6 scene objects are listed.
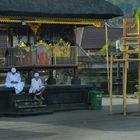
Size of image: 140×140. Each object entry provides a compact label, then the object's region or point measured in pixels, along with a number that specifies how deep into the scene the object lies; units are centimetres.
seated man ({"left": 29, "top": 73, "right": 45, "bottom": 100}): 2362
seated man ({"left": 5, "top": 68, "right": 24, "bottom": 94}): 2362
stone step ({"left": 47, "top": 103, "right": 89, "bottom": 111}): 2456
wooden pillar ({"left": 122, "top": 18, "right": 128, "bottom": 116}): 2101
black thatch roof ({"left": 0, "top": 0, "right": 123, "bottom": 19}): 2441
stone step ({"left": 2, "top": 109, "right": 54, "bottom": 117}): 2217
